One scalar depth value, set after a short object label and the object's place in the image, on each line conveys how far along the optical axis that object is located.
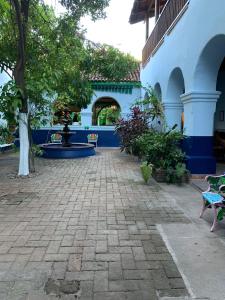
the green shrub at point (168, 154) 5.57
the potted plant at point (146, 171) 5.47
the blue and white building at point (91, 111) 12.89
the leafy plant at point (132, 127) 8.66
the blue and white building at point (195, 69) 5.00
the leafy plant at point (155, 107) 7.27
